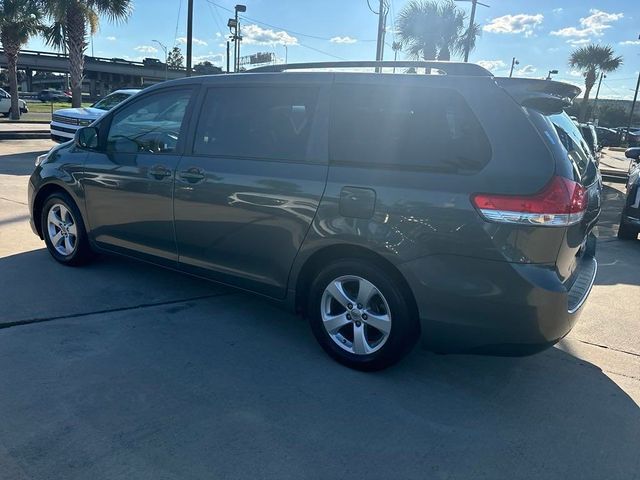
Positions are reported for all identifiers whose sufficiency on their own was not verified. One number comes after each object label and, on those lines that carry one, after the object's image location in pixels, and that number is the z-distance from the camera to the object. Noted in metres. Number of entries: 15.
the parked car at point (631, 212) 7.38
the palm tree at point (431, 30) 26.31
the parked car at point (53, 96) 62.19
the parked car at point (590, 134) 9.12
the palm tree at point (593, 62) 44.00
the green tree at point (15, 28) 23.69
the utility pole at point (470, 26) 20.66
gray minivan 2.83
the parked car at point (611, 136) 40.19
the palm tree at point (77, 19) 20.10
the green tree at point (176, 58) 107.56
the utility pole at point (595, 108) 59.48
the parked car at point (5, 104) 29.34
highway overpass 71.56
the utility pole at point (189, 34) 19.08
